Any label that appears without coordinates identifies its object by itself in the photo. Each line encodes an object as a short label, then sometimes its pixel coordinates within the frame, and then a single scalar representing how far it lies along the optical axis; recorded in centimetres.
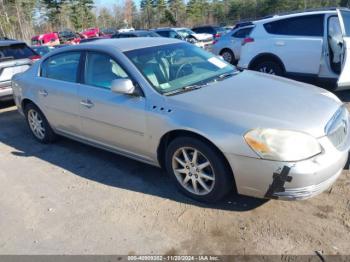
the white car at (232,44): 1289
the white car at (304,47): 630
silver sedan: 293
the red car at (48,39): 3434
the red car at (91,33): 3802
